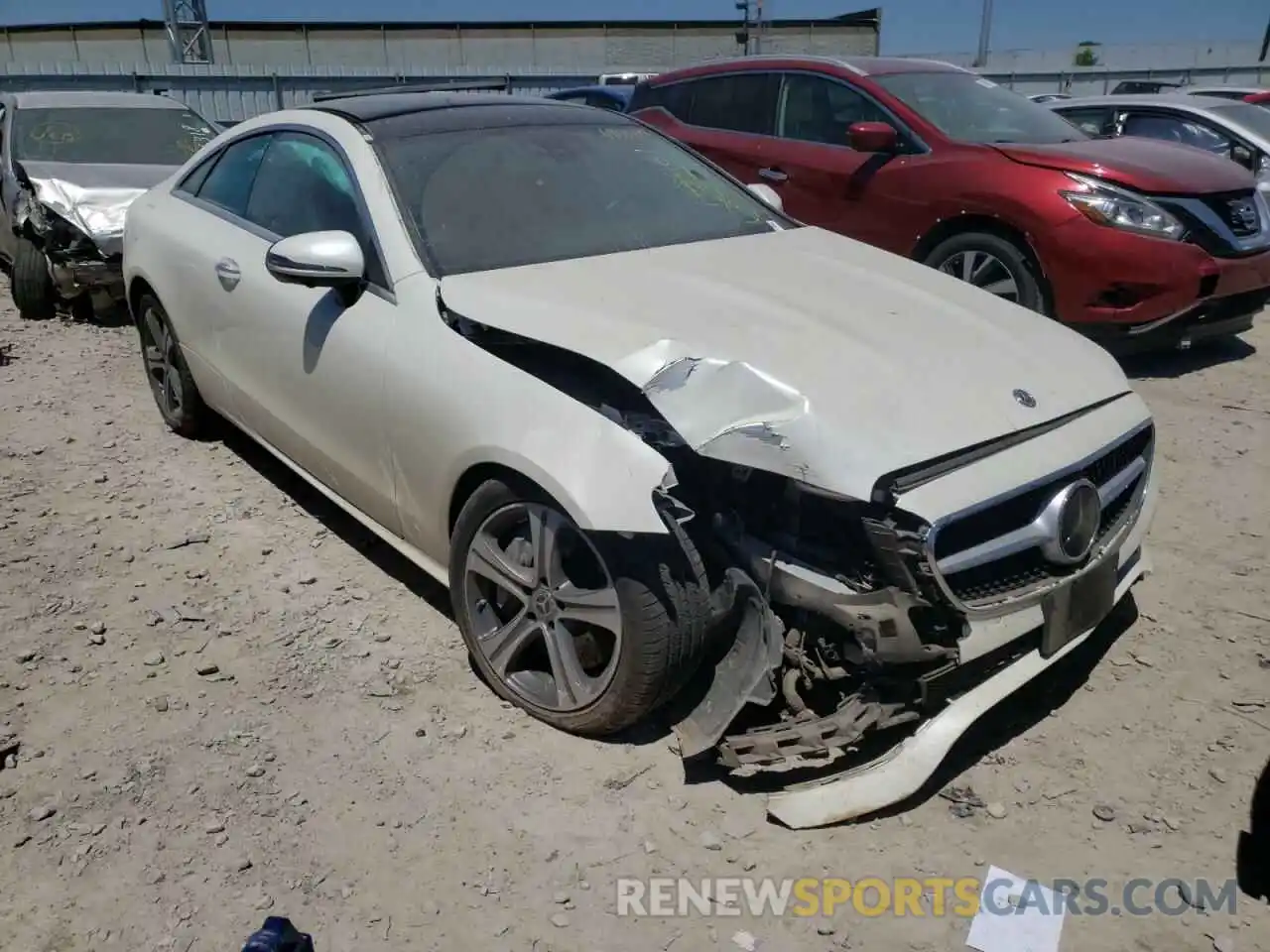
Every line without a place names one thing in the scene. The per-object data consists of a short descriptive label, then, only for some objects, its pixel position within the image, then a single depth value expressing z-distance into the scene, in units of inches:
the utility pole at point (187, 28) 930.7
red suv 209.0
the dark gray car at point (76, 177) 269.7
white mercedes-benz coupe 92.8
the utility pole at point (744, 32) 1193.4
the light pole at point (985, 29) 1129.4
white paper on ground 86.4
